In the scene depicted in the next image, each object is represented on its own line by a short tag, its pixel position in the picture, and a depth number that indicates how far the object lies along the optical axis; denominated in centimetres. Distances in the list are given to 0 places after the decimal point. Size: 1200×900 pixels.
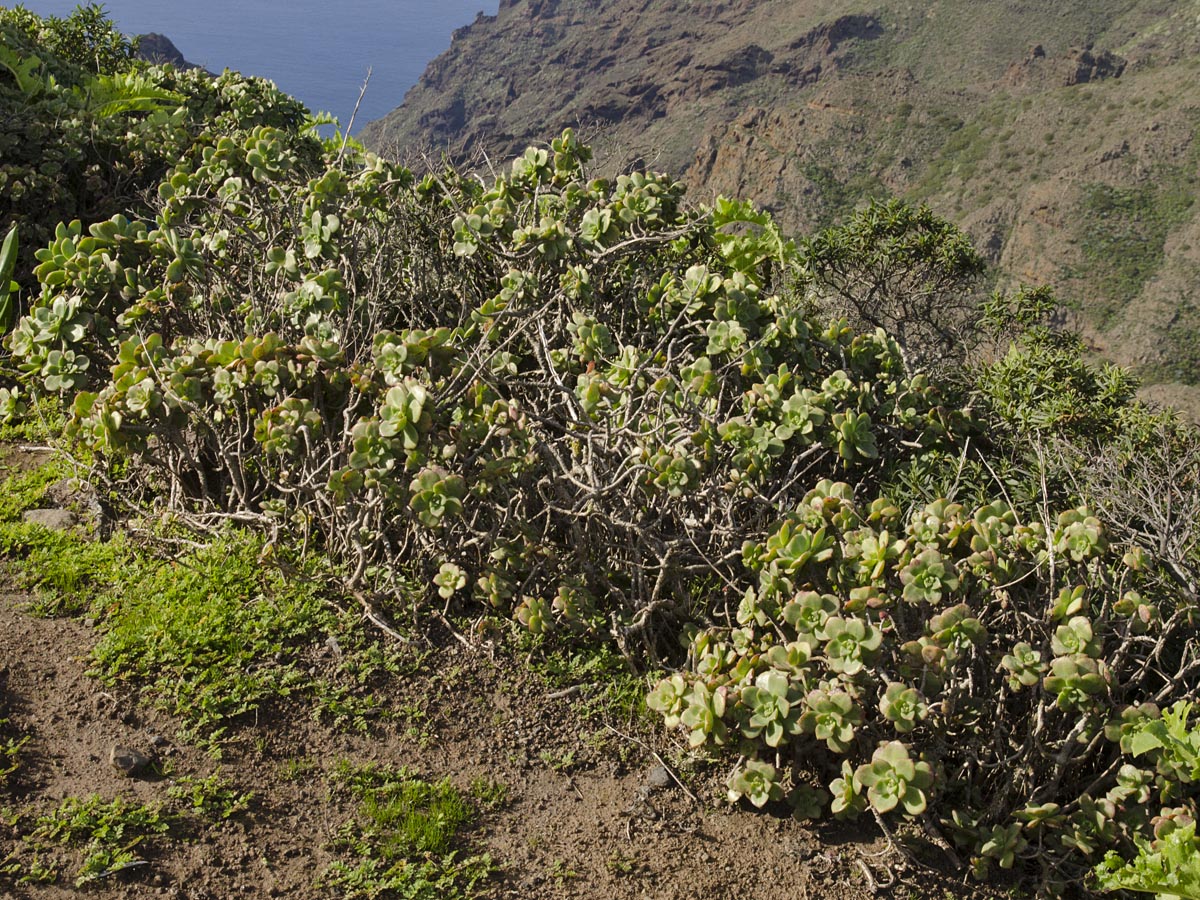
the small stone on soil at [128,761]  265
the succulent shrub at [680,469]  260
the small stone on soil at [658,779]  288
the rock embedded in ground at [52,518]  360
